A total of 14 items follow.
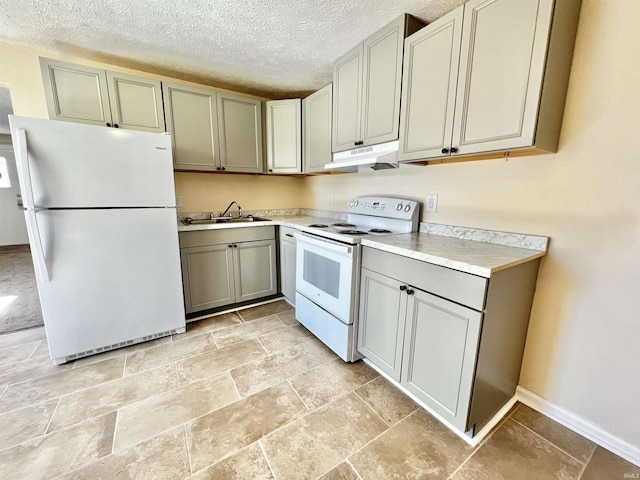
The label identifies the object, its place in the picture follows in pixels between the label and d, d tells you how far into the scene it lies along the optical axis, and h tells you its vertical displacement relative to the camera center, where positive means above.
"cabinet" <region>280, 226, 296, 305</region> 2.68 -0.70
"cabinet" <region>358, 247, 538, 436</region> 1.19 -0.67
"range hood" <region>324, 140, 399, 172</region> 1.79 +0.28
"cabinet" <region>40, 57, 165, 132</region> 1.97 +0.75
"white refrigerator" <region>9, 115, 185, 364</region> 1.65 -0.27
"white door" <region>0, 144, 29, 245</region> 5.42 -0.30
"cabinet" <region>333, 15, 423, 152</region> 1.72 +0.79
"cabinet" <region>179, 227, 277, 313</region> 2.42 -0.70
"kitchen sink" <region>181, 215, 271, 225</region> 2.70 -0.28
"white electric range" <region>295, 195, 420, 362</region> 1.80 -0.50
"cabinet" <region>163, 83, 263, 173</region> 2.40 +0.63
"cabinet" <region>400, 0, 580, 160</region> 1.14 +0.60
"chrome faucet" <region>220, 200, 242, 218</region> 3.00 -0.17
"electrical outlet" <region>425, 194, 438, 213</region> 1.90 -0.04
